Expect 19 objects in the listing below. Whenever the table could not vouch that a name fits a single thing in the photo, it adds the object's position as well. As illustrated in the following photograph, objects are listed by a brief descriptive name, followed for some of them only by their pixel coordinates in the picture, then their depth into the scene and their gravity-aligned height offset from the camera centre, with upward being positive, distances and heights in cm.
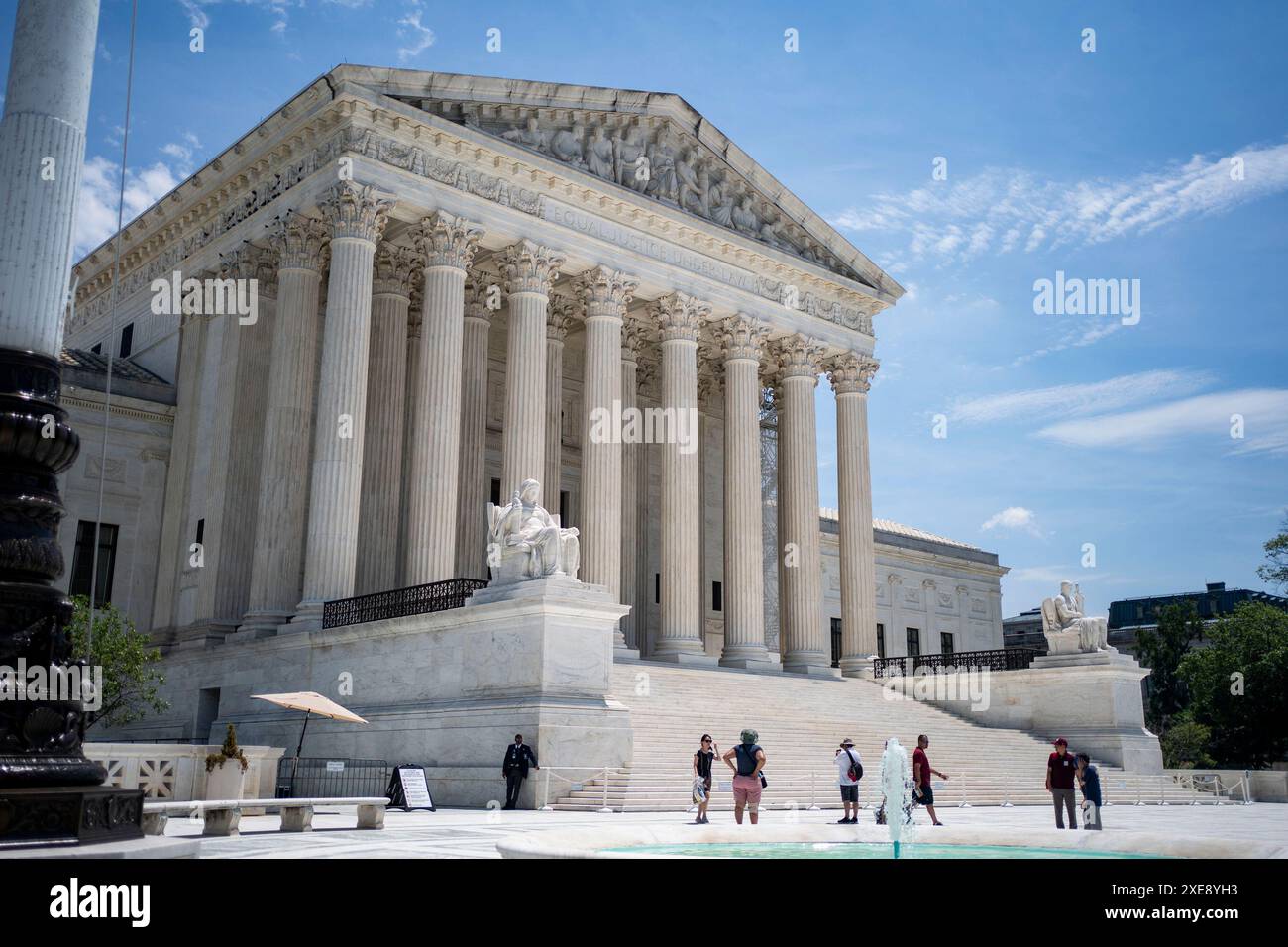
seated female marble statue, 2594 +366
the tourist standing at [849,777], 2172 -106
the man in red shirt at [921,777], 2138 -104
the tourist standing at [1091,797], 1961 -126
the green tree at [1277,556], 5153 +702
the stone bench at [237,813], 1496 -134
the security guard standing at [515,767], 2320 -98
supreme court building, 3203 +1104
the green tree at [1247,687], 4816 +128
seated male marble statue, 3672 +278
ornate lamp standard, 775 +199
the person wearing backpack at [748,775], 1931 -92
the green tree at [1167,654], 6969 +376
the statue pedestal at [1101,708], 3459 +31
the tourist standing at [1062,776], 1997 -93
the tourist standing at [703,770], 2086 -94
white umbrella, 2264 +16
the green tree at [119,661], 2745 +117
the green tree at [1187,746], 5181 -114
